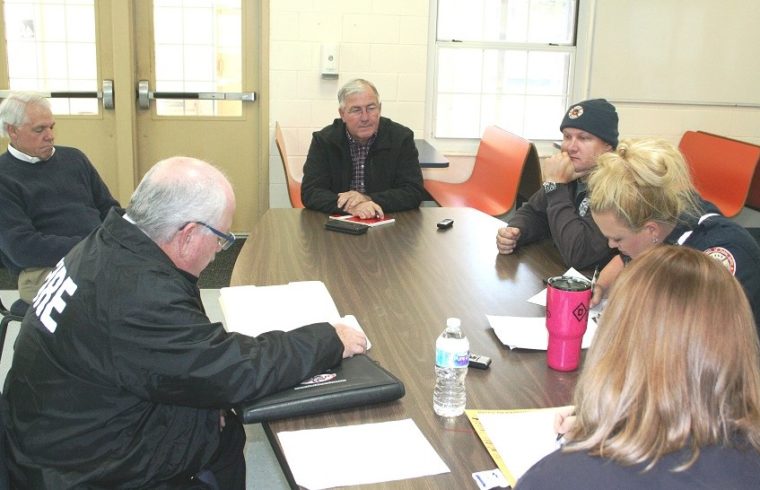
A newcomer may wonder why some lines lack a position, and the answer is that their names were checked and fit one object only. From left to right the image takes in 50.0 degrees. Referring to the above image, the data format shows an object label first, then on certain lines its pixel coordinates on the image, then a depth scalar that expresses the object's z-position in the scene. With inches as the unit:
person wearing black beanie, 103.4
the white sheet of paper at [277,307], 78.4
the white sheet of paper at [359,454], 53.6
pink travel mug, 67.8
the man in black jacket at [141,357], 61.2
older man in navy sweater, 115.0
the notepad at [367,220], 125.7
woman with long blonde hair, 39.2
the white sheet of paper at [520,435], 55.7
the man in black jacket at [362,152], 149.0
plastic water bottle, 62.4
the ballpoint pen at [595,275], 88.5
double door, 201.2
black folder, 61.7
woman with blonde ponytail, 76.0
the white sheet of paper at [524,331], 76.0
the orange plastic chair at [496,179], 177.3
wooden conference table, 61.4
